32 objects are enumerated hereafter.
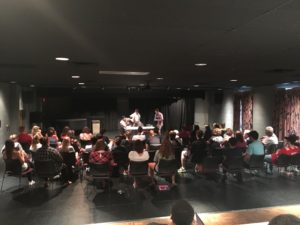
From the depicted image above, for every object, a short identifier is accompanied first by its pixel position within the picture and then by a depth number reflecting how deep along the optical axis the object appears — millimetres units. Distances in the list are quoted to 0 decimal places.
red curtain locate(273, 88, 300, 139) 10766
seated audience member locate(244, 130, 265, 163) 7043
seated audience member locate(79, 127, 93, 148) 8422
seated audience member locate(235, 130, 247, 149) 7567
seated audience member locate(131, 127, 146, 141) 8774
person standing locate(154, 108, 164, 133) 14812
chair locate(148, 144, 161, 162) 8484
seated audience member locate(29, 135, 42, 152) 6867
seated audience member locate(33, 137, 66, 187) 6035
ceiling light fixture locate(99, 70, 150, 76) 7194
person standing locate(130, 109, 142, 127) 13984
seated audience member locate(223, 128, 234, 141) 9162
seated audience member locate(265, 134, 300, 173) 7035
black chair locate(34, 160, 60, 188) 5832
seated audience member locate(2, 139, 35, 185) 5906
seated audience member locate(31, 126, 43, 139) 8008
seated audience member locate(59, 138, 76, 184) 6555
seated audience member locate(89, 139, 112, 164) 5914
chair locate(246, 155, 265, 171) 6836
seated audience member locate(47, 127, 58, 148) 7773
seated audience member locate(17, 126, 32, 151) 8198
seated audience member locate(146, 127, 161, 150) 8778
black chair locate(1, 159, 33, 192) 5891
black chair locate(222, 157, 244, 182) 6699
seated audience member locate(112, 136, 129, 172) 6418
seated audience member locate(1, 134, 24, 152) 6116
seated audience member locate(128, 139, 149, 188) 6031
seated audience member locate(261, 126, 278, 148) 8117
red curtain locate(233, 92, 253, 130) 13469
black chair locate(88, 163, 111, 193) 5797
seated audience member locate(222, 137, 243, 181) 6812
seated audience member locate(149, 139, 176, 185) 6316
